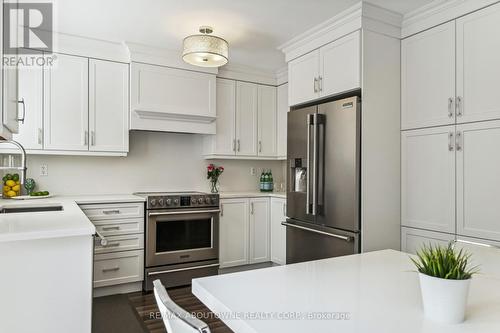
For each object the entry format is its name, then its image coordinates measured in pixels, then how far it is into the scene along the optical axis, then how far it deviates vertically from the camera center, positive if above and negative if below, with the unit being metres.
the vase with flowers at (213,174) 4.10 -0.08
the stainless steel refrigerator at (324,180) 2.66 -0.10
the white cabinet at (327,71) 2.71 +0.84
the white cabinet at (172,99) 3.46 +0.70
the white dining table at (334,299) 0.82 -0.37
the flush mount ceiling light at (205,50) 2.77 +0.95
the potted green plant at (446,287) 0.83 -0.29
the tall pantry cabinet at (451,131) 2.24 +0.27
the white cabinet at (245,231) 3.74 -0.71
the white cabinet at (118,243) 3.11 -0.71
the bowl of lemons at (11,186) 3.11 -0.18
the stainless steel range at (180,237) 3.31 -0.71
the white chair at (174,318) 0.68 -0.31
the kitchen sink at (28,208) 2.56 -0.33
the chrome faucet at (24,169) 2.14 -0.02
